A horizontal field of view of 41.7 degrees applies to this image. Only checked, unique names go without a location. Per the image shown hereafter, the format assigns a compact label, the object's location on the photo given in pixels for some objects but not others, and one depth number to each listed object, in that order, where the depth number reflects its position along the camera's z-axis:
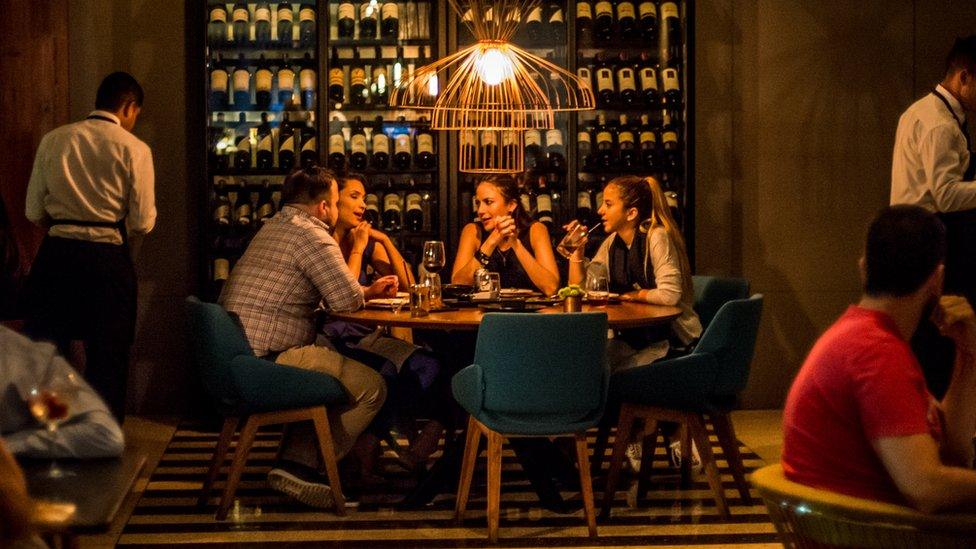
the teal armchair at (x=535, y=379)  4.26
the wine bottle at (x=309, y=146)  7.07
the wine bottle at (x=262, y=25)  7.07
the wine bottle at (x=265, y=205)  7.06
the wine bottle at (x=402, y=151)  7.11
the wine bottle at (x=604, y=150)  7.19
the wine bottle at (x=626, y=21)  7.17
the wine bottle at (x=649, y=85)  7.14
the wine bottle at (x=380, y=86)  7.16
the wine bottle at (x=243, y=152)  7.06
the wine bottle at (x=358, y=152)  7.11
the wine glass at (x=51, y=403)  2.56
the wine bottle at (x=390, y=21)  7.12
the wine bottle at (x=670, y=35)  7.18
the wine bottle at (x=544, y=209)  7.12
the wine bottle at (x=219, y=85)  7.04
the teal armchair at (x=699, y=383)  4.73
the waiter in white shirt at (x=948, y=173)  5.07
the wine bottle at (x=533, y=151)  7.23
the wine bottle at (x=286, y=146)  7.07
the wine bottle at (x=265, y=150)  7.09
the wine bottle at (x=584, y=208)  7.19
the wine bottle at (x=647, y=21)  7.17
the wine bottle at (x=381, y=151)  7.12
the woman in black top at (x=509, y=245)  6.07
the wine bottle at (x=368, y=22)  7.14
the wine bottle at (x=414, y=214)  7.14
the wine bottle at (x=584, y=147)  7.19
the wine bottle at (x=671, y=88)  7.18
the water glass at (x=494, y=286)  5.38
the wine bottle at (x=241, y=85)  7.04
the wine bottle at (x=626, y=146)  7.20
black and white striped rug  4.51
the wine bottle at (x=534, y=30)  7.37
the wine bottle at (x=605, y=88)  7.17
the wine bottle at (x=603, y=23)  7.16
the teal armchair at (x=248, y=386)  4.77
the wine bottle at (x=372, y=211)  7.13
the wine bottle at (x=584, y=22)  7.18
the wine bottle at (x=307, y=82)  7.06
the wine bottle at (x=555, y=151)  7.25
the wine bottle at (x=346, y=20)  7.13
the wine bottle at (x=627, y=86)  7.15
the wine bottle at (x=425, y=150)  7.10
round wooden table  4.59
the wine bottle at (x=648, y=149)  7.19
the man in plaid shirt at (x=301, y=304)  4.98
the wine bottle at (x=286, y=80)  7.02
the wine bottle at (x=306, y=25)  7.05
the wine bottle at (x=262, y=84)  7.01
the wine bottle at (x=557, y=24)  7.25
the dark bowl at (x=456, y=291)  5.52
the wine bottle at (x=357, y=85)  7.12
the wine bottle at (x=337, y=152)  7.05
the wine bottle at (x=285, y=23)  7.09
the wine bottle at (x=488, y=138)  7.05
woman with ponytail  5.36
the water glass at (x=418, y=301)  4.84
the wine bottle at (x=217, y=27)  7.05
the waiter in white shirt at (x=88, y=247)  5.72
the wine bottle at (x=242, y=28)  7.05
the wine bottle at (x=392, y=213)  7.13
